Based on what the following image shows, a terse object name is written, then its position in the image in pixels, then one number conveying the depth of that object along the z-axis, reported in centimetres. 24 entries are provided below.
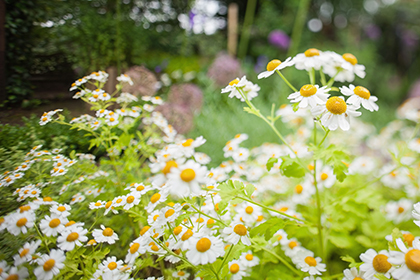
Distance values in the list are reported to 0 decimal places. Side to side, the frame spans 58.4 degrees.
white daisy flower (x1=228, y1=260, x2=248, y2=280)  23
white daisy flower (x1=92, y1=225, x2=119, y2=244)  22
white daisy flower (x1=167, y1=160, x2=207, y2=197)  18
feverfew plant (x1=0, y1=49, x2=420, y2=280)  21
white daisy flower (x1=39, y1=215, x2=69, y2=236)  21
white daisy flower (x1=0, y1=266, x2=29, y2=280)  20
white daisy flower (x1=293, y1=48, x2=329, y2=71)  25
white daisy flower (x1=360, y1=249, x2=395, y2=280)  20
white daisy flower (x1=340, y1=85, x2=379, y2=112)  22
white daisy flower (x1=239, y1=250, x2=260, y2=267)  25
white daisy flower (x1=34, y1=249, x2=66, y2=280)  20
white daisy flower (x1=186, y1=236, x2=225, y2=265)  19
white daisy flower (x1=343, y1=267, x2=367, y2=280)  22
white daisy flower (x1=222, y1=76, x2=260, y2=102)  24
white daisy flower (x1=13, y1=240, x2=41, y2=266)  21
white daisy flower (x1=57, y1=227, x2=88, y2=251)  21
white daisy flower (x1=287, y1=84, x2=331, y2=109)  21
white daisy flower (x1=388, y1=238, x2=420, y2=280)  18
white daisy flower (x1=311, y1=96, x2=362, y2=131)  21
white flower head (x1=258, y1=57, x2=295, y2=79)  24
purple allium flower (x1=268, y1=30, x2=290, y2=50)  115
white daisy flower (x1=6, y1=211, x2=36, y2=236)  21
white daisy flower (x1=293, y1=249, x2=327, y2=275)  24
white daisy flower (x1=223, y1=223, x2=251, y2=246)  21
